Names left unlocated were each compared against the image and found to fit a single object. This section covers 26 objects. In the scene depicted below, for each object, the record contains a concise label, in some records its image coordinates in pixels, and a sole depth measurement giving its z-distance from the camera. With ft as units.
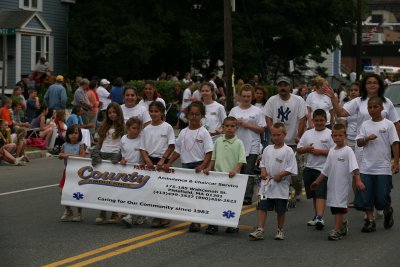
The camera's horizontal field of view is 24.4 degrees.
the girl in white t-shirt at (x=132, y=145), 37.50
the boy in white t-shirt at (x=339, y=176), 34.40
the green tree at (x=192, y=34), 128.26
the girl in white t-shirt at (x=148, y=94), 47.11
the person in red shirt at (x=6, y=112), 70.67
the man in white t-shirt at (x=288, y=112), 42.11
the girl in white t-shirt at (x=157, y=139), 37.22
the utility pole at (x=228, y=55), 94.32
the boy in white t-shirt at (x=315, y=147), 37.76
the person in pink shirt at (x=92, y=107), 82.23
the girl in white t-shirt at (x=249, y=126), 41.55
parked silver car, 71.92
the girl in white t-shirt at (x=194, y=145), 36.32
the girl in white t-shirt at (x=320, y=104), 51.16
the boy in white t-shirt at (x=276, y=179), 33.96
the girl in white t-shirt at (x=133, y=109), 41.42
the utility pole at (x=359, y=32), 146.46
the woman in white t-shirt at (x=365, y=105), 38.06
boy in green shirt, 35.83
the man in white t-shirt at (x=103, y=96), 85.56
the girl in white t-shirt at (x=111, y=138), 37.96
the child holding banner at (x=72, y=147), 38.96
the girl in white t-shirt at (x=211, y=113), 43.43
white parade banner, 34.94
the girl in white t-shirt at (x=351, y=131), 41.88
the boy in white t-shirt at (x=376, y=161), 36.22
